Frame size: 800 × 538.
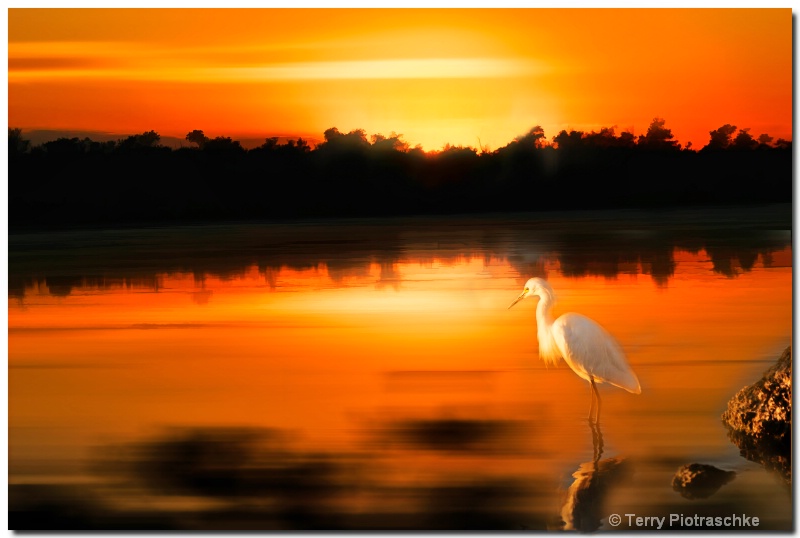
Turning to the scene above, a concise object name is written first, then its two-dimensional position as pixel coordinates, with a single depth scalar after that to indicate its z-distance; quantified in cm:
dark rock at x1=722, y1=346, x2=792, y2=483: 892
